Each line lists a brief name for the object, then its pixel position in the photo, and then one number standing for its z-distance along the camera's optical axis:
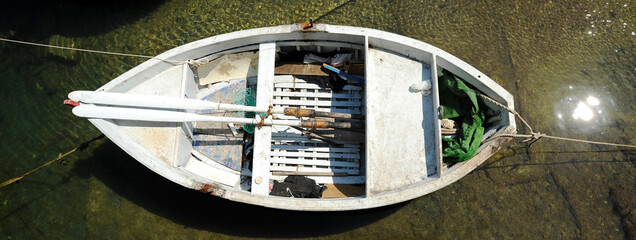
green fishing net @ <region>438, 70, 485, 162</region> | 4.71
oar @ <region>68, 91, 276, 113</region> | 4.51
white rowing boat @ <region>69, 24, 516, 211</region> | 4.58
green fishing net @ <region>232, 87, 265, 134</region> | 5.49
